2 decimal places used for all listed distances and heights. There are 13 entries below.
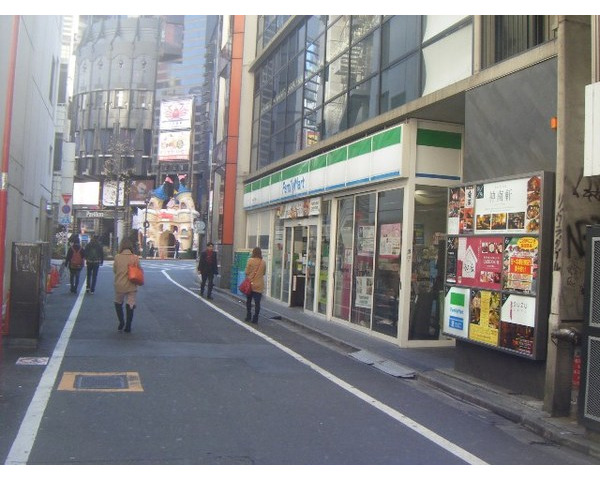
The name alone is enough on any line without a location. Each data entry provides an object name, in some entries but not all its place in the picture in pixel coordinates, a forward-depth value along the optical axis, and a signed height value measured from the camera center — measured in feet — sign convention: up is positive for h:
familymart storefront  35.09 +1.90
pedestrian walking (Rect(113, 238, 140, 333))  35.63 -2.42
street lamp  199.31 -1.31
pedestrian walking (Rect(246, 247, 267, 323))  42.34 -1.66
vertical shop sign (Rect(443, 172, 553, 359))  22.89 -0.06
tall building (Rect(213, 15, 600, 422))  21.88 +4.20
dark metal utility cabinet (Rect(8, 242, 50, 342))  29.73 -2.59
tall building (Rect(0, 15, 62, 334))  29.86 +8.55
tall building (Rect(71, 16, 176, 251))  314.14 +76.92
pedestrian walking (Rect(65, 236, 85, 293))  58.54 -1.73
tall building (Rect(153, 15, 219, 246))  282.15 +80.68
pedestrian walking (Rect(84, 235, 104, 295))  58.13 -1.55
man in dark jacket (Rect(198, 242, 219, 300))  58.65 -1.58
